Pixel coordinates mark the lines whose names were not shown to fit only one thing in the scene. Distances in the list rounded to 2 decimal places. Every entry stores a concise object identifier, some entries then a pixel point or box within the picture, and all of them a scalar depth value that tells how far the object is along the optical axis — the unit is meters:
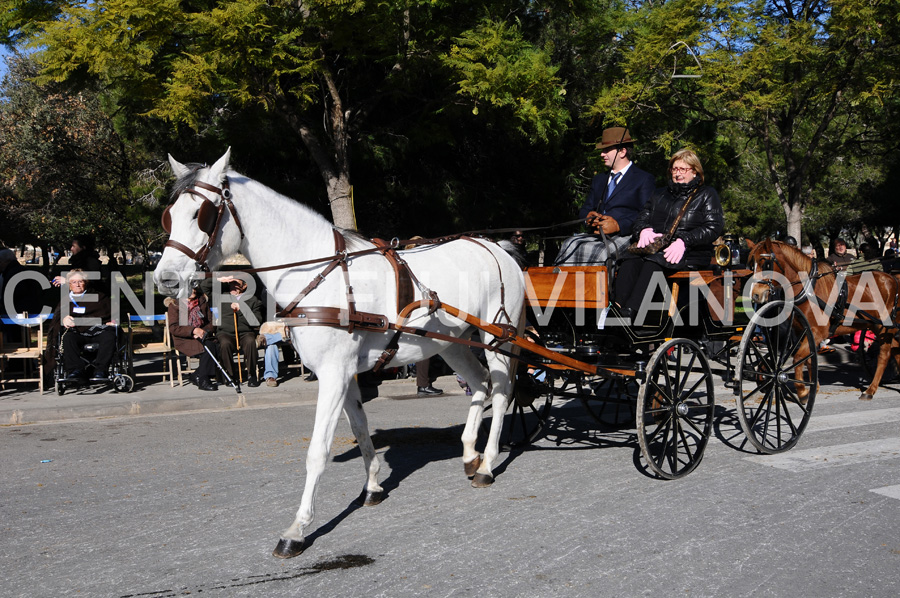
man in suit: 6.80
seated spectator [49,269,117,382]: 10.94
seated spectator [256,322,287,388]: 11.72
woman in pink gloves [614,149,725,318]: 6.31
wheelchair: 10.96
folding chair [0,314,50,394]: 10.99
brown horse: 8.90
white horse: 4.58
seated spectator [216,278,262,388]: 11.67
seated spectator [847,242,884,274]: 15.85
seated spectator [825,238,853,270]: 15.55
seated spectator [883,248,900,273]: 9.48
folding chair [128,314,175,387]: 11.57
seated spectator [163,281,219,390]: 11.42
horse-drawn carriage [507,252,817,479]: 6.15
